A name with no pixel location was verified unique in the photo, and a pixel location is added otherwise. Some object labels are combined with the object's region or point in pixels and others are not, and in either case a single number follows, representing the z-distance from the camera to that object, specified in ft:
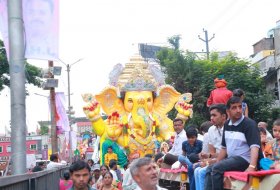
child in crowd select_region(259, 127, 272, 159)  28.53
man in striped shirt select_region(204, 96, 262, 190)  20.40
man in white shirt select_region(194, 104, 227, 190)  23.60
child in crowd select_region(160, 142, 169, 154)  55.15
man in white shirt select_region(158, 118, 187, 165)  32.93
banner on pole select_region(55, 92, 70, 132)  76.13
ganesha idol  63.05
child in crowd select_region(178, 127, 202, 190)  26.48
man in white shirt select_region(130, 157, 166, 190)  15.65
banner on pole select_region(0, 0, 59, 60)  26.82
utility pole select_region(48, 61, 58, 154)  74.33
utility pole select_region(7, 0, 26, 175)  25.29
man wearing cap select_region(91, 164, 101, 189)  40.29
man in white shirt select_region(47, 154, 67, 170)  45.00
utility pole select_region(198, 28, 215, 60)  152.35
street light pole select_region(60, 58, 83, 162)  125.76
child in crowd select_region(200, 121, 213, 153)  26.80
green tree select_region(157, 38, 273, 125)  90.79
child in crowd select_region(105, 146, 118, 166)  59.91
